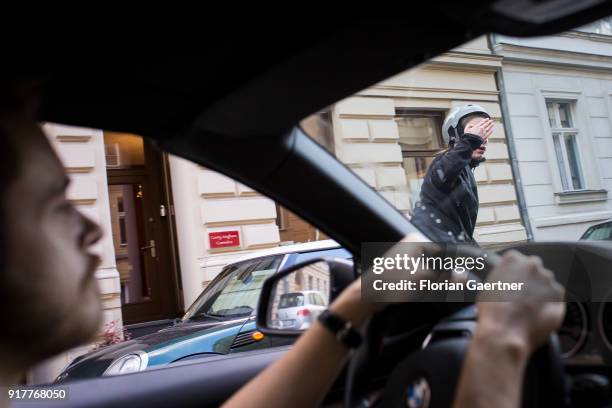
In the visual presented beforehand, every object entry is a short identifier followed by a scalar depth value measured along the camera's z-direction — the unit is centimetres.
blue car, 327
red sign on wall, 651
